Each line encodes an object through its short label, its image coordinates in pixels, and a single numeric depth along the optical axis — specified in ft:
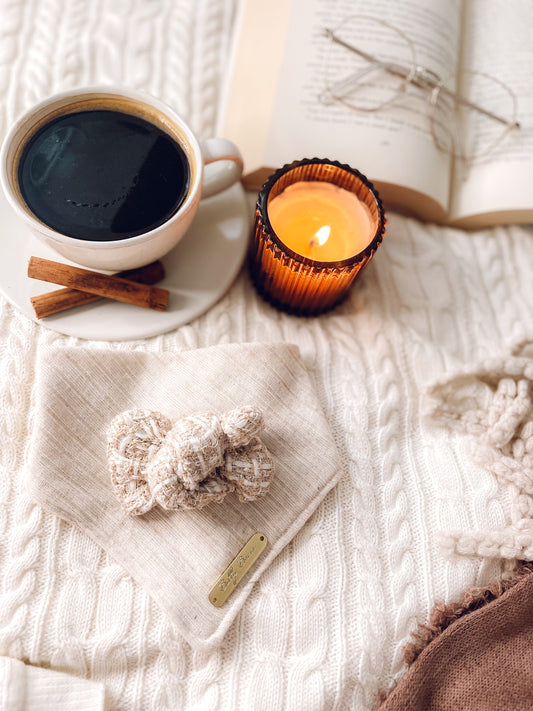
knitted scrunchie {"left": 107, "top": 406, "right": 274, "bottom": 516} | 1.49
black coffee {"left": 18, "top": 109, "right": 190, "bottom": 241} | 1.72
